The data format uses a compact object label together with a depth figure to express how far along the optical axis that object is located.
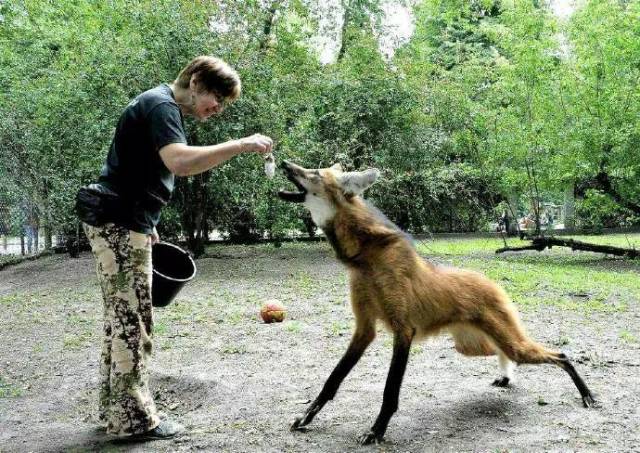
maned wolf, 3.12
